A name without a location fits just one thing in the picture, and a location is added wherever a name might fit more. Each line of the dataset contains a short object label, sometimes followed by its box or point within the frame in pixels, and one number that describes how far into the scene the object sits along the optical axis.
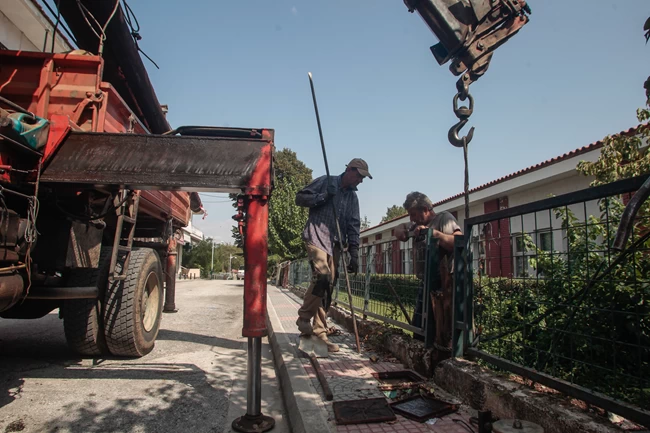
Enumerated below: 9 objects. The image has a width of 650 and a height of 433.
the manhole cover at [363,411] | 2.60
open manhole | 3.34
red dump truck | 2.73
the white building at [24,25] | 6.93
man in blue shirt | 4.28
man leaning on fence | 3.51
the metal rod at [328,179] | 4.44
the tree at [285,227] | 25.78
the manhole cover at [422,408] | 2.65
